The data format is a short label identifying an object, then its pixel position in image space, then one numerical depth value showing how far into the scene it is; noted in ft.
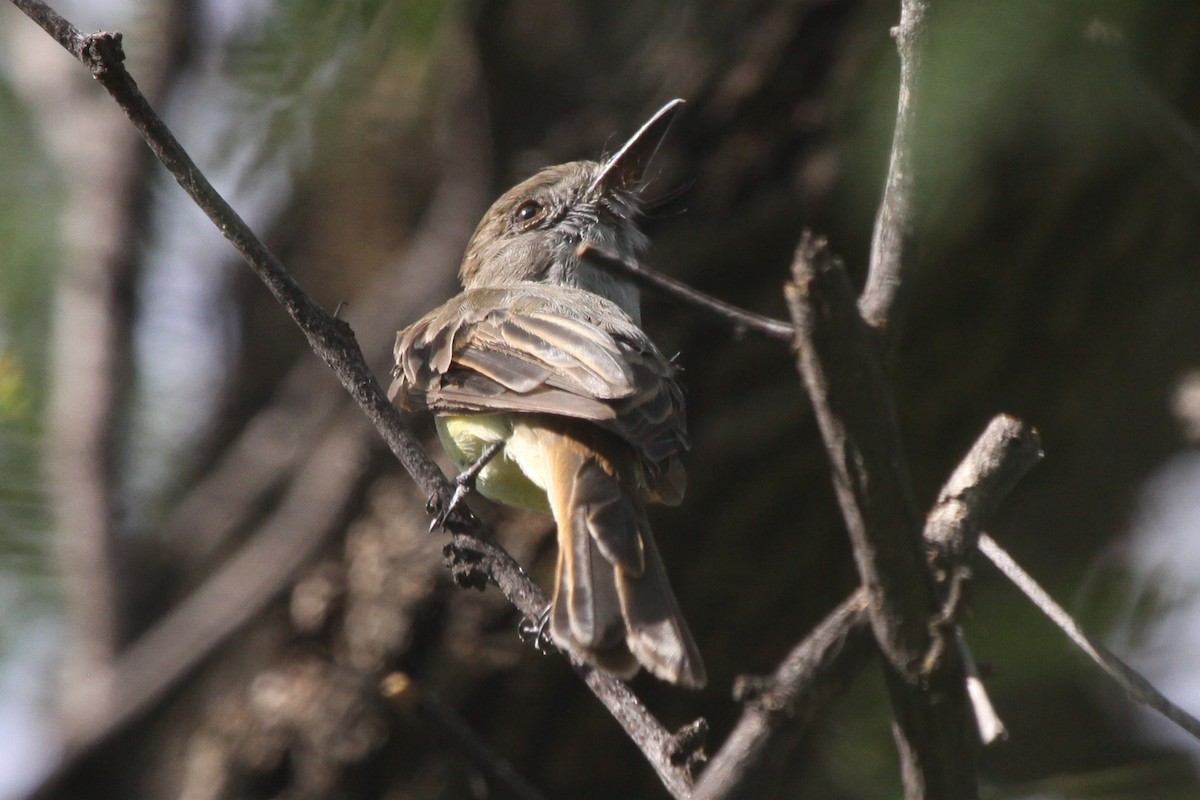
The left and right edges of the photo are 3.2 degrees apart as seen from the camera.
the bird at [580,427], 13.90
